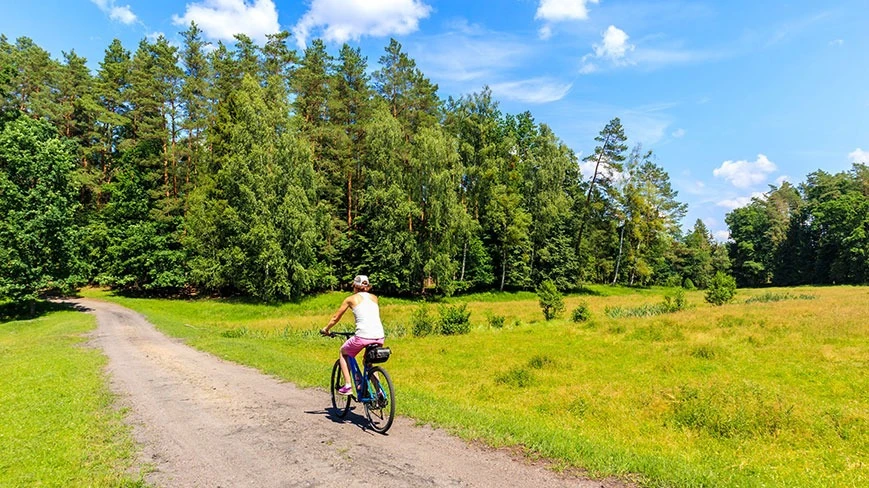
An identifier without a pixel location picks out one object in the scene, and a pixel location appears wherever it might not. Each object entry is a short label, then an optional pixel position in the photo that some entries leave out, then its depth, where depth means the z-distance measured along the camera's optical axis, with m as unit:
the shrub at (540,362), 15.78
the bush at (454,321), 24.95
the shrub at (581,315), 27.83
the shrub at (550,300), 29.48
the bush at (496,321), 26.86
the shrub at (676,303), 31.77
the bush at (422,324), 24.77
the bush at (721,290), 35.07
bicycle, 7.41
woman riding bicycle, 7.63
